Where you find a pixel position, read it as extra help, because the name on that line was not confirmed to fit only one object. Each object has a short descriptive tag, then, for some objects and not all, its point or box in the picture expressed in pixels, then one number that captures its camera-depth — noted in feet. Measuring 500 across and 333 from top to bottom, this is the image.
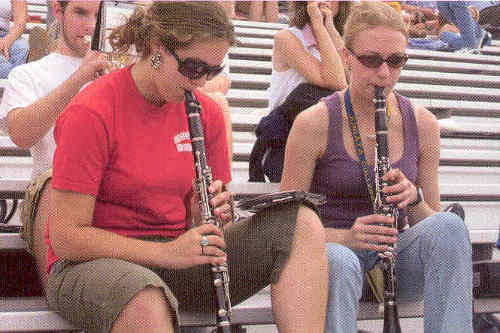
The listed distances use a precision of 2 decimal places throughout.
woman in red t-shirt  11.71
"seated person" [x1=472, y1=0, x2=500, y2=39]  44.32
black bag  19.17
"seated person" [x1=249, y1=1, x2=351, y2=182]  19.45
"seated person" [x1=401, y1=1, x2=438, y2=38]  41.70
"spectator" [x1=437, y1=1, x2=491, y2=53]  38.04
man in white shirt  14.32
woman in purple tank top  14.02
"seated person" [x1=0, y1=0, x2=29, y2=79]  26.61
